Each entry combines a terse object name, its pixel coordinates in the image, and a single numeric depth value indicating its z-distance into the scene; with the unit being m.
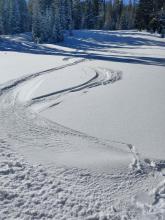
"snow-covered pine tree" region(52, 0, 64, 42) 41.31
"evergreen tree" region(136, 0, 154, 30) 46.06
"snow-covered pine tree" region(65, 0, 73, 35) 50.63
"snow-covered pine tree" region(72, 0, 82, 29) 59.16
